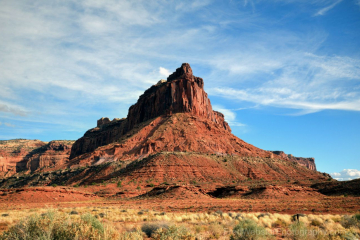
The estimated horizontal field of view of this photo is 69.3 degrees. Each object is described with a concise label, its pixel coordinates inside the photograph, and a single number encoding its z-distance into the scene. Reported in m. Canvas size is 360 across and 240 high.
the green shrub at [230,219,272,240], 9.88
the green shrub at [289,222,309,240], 10.16
